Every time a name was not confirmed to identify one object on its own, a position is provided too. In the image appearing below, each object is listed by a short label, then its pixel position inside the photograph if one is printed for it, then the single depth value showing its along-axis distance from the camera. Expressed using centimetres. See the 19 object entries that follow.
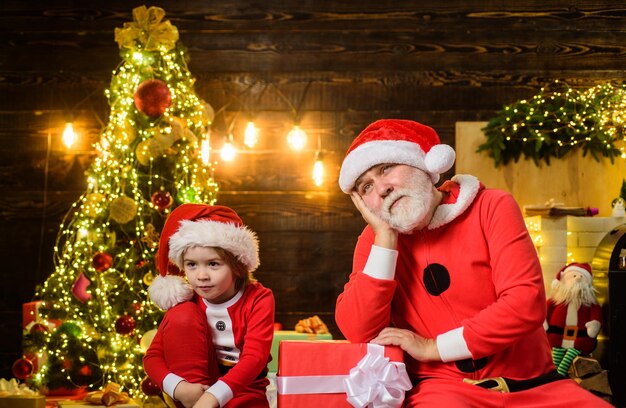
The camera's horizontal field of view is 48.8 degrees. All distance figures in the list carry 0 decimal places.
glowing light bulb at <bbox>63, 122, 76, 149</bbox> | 466
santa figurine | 377
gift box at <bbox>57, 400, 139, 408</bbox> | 275
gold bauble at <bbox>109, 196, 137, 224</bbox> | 360
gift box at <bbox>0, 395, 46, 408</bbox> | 298
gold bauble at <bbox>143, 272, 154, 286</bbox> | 359
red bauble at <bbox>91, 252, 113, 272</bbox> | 349
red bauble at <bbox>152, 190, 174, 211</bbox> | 359
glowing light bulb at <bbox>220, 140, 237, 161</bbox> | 471
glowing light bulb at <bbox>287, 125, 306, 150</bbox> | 470
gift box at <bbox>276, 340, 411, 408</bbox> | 168
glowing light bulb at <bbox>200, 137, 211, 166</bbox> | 409
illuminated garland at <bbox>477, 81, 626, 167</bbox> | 445
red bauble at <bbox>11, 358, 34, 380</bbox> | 350
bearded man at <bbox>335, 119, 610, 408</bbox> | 172
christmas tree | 358
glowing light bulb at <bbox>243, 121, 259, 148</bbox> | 469
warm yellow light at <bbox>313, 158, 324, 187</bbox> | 468
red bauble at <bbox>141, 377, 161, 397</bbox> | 320
